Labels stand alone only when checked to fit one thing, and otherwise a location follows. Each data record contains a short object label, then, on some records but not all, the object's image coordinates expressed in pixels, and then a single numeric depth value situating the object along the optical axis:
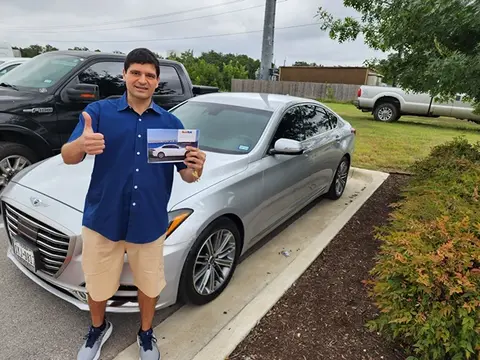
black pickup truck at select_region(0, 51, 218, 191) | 4.16
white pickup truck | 14.38
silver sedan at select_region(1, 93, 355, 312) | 2.32
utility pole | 11.49
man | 1.73
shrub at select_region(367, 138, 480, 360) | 2.00
